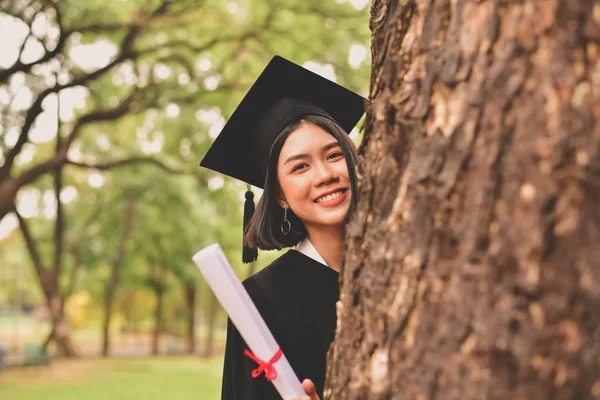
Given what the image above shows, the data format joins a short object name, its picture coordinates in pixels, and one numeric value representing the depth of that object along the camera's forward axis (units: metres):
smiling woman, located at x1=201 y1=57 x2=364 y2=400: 2.18
